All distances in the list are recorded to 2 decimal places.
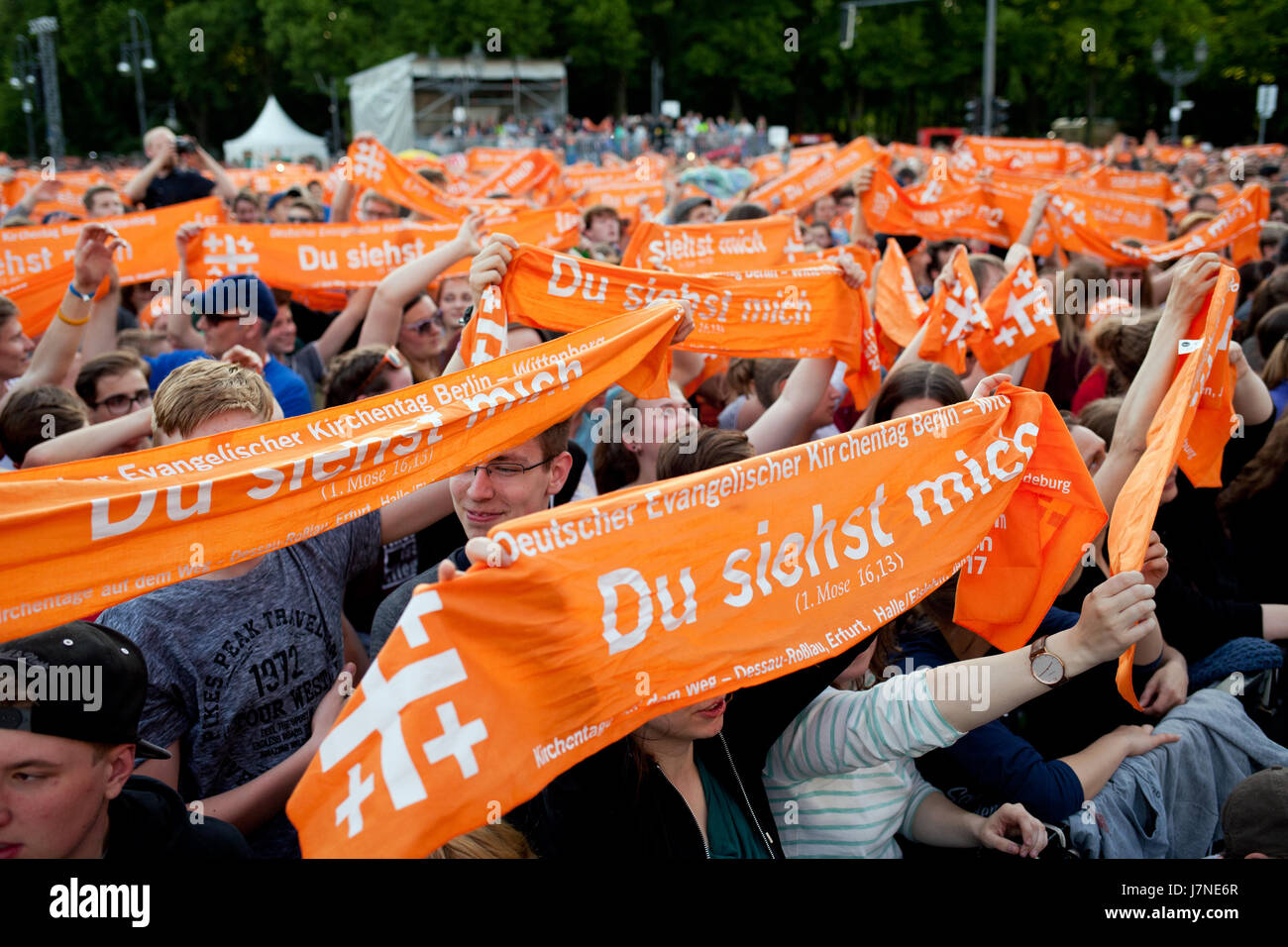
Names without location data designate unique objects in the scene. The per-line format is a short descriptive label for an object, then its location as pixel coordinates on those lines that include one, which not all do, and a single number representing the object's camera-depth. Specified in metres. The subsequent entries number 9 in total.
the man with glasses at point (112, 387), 4.75
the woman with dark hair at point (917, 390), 4.13
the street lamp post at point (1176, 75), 26.88
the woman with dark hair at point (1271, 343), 5.09
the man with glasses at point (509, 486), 3.21
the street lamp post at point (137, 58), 37.94
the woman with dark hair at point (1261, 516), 4.41
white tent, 41.12
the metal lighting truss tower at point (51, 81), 29.91
